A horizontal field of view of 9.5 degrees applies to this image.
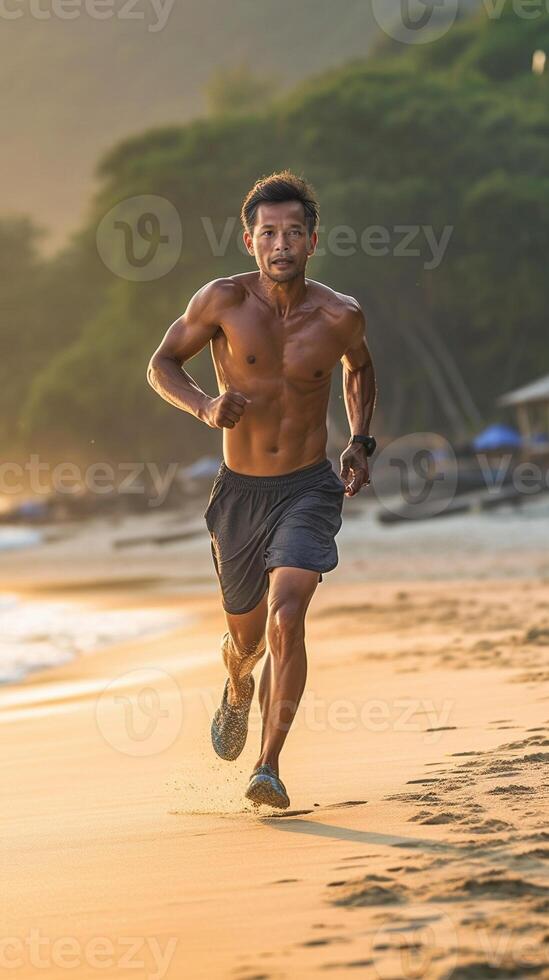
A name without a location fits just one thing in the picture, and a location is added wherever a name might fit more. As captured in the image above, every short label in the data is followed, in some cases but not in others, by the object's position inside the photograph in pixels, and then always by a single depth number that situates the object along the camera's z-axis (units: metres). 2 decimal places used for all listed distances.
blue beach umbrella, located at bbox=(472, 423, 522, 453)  81.62
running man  11.05
